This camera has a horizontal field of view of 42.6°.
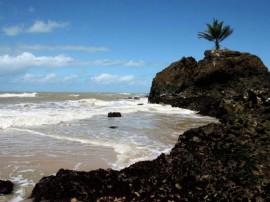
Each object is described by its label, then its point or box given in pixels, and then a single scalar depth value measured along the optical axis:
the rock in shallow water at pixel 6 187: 5.48
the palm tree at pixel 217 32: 41.19
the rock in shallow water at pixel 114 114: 18.67
